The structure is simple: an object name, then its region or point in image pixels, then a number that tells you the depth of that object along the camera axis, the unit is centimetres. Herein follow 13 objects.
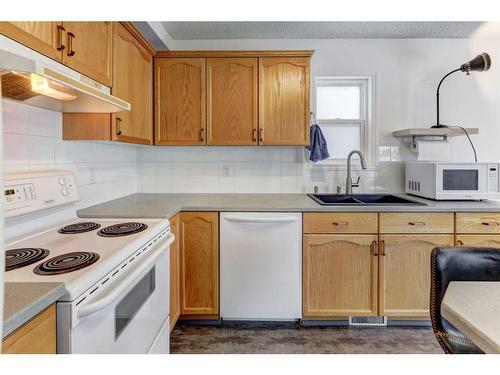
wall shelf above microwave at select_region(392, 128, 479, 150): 261
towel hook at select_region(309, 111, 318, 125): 288
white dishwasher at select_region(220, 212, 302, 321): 226
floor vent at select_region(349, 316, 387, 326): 234
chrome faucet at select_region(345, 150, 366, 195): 274
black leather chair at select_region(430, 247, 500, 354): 116
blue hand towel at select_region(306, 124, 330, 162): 274
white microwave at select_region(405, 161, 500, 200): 231
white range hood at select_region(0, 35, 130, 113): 57
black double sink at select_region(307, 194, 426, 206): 270
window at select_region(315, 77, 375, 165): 292
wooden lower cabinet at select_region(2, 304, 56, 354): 67
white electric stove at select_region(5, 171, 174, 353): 90
